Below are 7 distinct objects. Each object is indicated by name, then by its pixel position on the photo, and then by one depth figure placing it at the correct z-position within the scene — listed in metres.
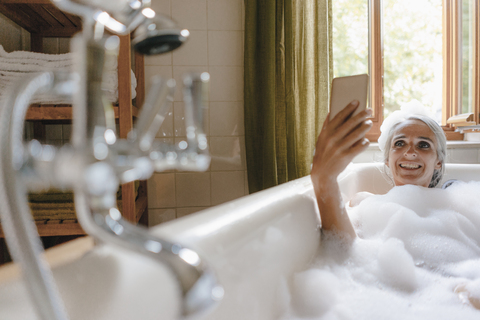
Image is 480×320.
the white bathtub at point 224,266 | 0.40
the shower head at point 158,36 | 0.36
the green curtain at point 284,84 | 1.69
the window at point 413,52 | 2.08
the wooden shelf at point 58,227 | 1.18
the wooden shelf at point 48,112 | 1.12
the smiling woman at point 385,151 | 0.89
